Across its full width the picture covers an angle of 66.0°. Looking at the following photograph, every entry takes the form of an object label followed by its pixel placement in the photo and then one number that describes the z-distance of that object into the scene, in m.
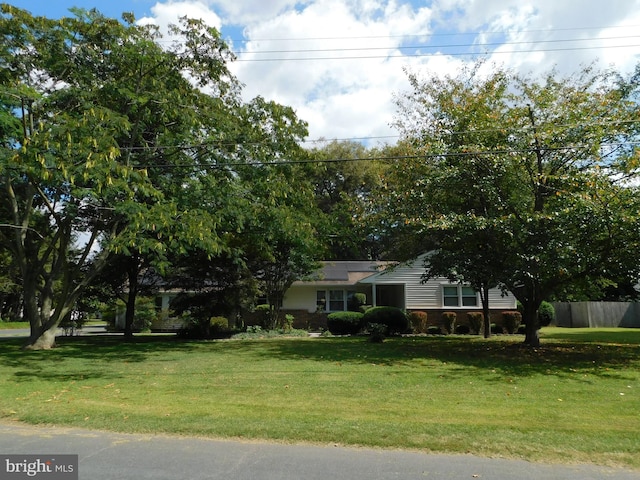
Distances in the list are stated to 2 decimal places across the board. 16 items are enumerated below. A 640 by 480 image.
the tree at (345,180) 43.88
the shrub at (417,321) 26.42
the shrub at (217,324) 23.39
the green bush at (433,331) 26.52
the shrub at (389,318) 23.66
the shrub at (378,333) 18.97
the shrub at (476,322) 26.55
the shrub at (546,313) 26.76
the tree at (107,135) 11.85
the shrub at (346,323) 24.52
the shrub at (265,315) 24.84
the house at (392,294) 27.88
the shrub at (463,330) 26.87
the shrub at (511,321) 26.23
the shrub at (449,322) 26.91
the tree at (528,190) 12.19
